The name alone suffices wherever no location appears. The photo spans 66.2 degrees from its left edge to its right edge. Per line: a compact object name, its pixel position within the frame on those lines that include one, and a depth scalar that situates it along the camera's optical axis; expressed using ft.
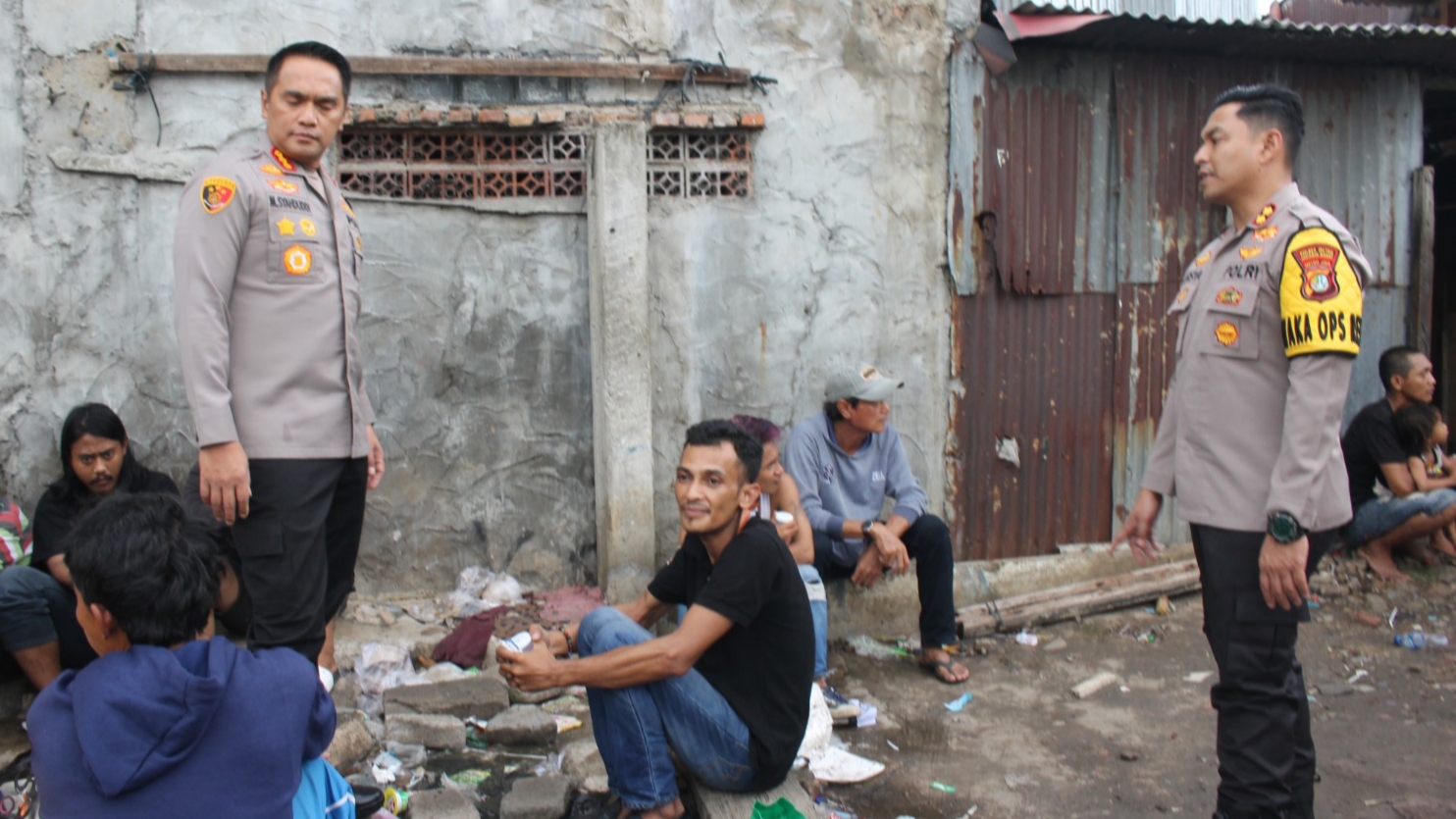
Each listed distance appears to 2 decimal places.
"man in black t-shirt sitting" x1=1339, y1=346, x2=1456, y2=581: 19.20
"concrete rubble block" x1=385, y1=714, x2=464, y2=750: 12.39
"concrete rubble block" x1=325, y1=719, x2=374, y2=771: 11.44
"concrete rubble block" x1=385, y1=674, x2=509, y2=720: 12.84
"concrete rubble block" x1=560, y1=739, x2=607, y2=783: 11.76
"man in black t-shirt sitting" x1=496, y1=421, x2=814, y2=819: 9.53
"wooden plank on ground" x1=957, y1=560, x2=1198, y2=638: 17.07
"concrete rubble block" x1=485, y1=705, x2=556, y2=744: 12.54
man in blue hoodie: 6.26
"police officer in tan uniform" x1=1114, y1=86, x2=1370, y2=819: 8.73
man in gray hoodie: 15.55
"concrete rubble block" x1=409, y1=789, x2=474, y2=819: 10.27
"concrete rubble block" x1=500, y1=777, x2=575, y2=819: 10.46
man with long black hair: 12.43
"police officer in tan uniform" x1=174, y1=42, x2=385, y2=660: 9.70
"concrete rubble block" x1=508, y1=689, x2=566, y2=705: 13.83
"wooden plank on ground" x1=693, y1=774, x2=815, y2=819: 9.78
